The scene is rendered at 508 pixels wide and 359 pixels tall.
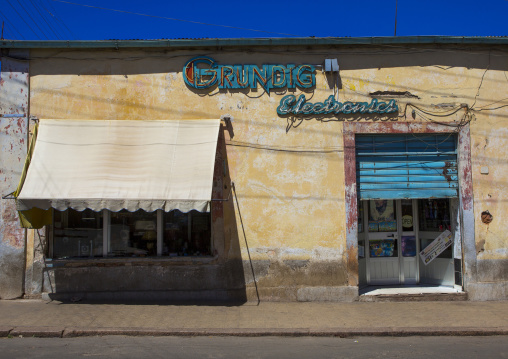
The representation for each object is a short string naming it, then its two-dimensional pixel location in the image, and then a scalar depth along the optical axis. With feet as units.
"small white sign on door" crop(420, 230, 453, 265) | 30.55
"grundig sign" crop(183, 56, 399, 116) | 28.96
